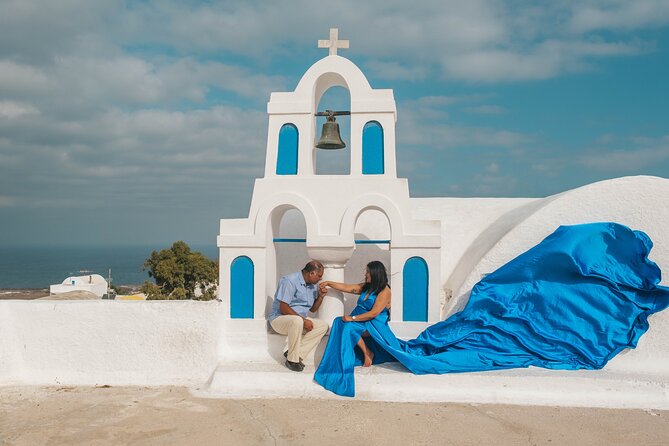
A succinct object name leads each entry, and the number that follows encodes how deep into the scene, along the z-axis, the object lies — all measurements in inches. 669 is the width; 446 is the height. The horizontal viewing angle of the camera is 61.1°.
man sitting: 231.1
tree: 896.3
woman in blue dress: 221.3
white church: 219.3
